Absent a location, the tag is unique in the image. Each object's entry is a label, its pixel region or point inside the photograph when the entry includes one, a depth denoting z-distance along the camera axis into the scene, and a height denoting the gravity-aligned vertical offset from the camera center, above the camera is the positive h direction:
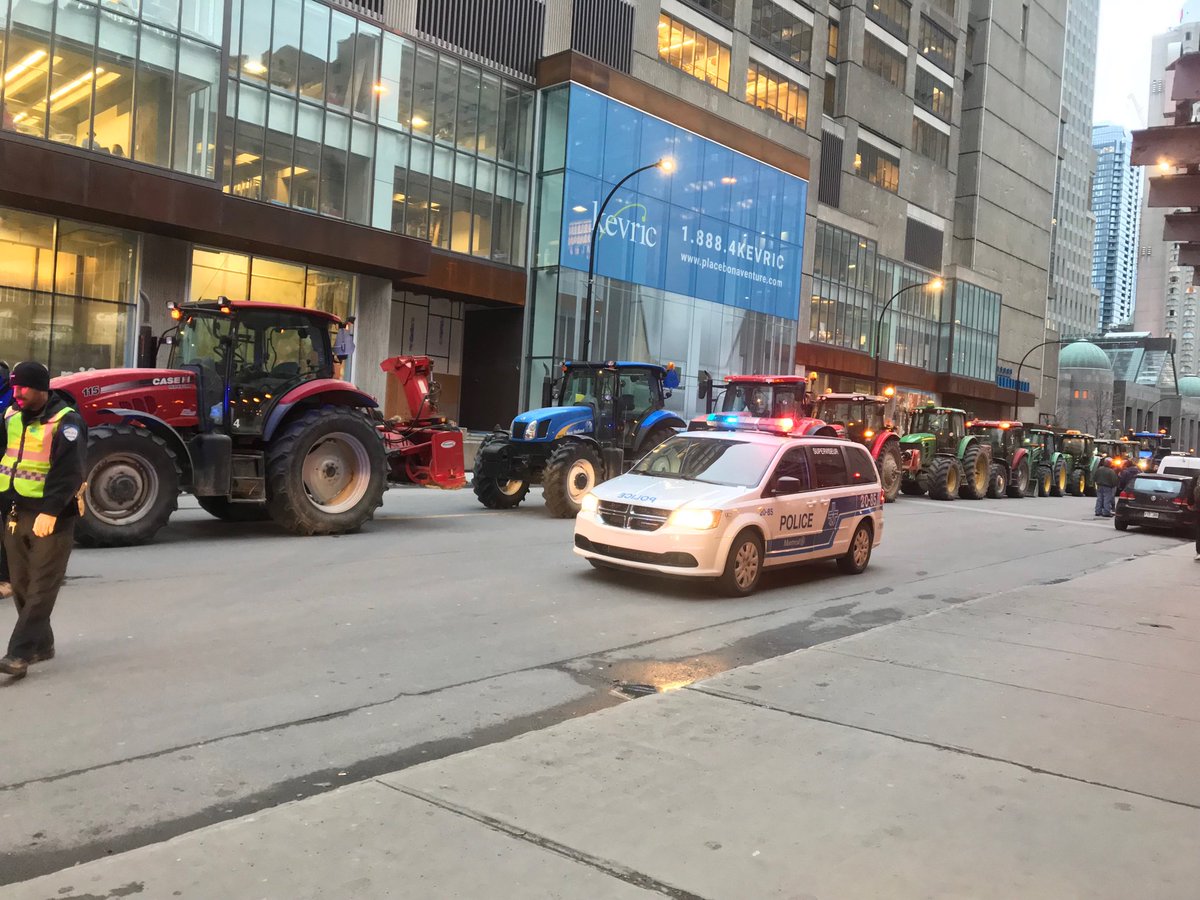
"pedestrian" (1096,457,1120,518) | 25.38 -0.74
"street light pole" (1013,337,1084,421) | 63.11 +3.83
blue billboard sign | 35.34 +8.93
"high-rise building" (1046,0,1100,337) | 151.88 +42.26
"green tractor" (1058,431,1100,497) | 38.12 -0.17
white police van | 9.44 -0.76
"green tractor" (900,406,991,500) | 26.83 -0.25
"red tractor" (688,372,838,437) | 22.08 +0.91
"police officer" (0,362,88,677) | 5.75 -0.61
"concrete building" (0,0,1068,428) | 23.11 +7.85
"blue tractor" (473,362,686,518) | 15.66 -0.17
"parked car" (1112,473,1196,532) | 20.62 -0.89
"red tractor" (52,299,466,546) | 10.25 -0.31
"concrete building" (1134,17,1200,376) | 104.41 +24.85
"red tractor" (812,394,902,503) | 23.80 +0.51
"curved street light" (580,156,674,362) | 25.99 +3.49
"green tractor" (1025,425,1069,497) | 33.97 -0.25
